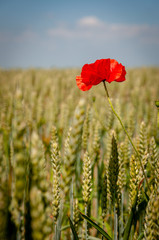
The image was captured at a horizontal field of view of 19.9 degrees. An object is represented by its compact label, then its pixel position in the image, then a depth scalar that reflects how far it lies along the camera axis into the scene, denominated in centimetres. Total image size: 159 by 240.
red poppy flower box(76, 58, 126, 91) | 61
